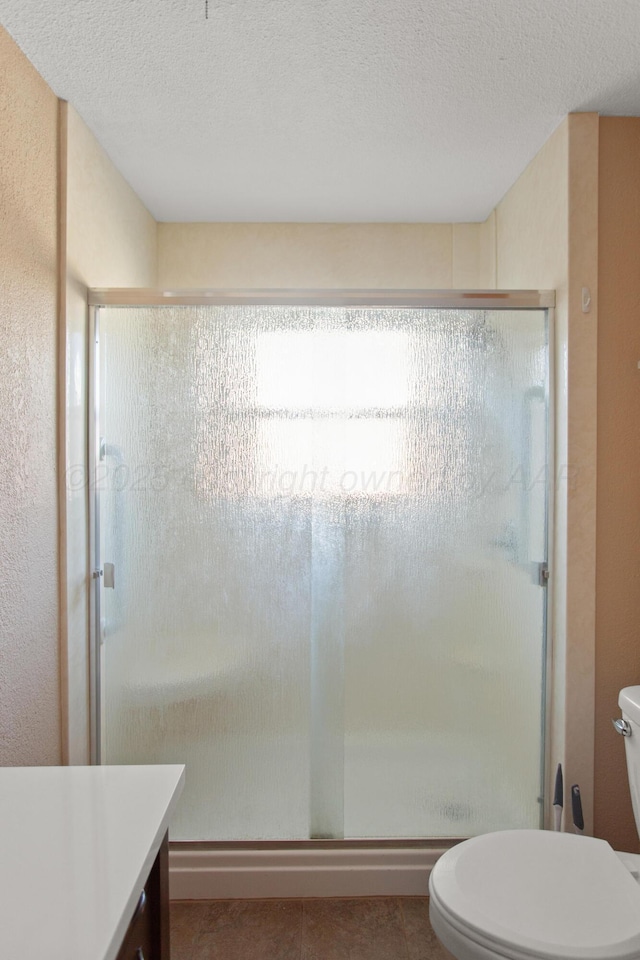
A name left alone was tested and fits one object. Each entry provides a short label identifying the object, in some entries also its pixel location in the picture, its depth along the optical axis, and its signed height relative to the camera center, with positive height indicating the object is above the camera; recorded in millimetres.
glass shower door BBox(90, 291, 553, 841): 1931 -267
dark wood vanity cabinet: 866 -661
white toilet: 1120 -831
